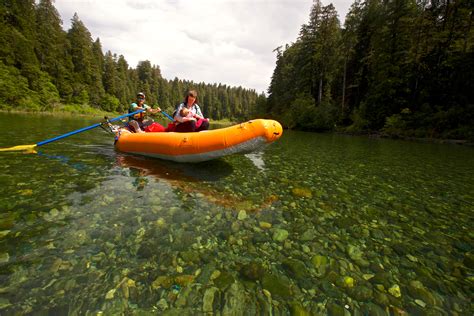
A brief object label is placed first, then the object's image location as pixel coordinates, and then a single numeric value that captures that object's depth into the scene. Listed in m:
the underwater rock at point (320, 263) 2.89
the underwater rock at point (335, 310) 2.27
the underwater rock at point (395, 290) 2.55
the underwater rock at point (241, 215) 4.08
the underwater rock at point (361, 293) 2.47
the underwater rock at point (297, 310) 2.25
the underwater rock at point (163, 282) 2.47
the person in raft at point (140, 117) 9.97
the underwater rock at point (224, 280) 2.53
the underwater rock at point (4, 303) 2.07
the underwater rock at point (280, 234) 3.53
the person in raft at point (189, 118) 7.77
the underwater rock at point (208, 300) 2.24
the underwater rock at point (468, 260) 3.15
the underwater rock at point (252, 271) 2.69
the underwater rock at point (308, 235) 3.60
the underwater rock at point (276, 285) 2.47
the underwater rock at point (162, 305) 2.20
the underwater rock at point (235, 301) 2.24
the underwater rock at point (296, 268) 2.76
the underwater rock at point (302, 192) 5.43
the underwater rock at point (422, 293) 2.47
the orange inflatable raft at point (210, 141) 5.87
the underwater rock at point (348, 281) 2.66
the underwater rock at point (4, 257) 2.65
